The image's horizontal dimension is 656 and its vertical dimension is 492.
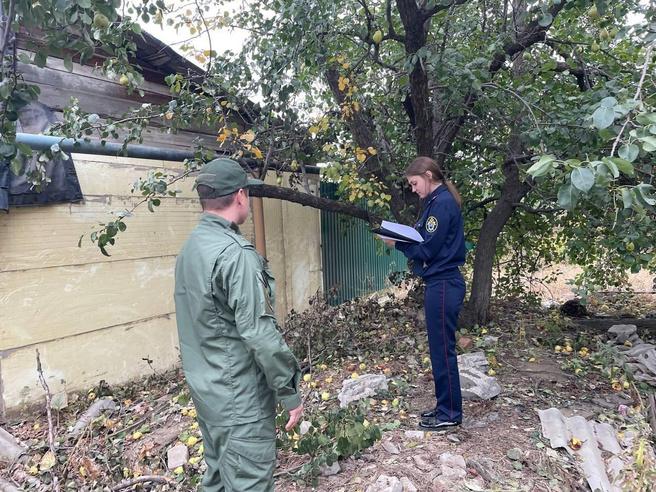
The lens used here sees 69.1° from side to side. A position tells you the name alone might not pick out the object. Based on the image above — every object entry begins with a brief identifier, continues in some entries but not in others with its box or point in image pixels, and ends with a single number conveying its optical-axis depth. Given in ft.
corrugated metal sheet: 25.82
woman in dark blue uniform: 10.55
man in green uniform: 6.38
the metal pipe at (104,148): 12.09
